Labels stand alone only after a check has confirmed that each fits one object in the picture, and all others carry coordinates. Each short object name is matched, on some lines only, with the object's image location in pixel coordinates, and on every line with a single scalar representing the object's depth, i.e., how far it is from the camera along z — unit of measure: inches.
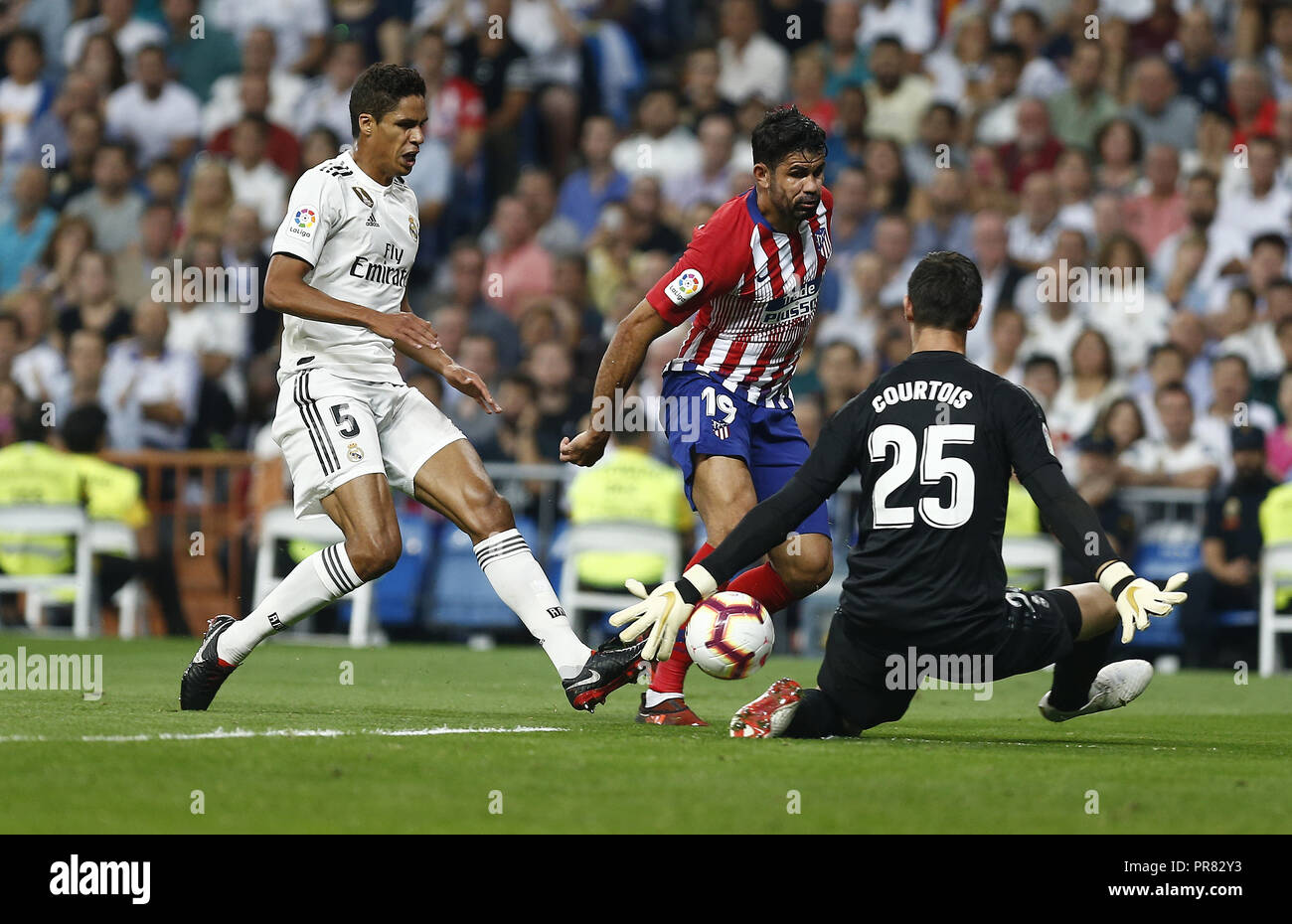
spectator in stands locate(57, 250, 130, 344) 644.7
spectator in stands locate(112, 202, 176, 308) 668.1
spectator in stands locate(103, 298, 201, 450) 616.1
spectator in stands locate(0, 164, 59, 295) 697.0
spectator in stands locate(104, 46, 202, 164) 723.4
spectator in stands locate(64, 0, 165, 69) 756.0
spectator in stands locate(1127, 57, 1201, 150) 653.3
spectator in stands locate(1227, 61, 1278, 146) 645.3
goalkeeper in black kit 255.3
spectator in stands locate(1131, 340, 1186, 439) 565.0
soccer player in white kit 300.8
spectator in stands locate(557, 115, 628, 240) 693.3
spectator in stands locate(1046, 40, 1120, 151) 661.3
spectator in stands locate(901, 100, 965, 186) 662.5
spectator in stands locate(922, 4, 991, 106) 687.7
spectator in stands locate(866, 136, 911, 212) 652.7
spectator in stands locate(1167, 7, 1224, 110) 657.6
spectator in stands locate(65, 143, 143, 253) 692.7
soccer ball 269.3
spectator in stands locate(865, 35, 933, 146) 678.5
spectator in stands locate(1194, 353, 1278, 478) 555.2
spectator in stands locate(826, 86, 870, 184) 671.1
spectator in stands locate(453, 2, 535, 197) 711.7
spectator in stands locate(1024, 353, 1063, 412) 565.3
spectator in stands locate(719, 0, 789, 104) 709.9
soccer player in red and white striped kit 303.6
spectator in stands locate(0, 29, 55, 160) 734.5
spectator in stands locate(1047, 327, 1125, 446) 566.3
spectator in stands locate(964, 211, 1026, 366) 605.3
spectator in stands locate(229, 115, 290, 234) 684.1
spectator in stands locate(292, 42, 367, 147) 706.2
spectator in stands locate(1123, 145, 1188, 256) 624.4
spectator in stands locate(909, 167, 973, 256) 631.2
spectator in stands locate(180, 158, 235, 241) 668.7
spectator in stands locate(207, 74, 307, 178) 698.8
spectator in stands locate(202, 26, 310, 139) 718.5
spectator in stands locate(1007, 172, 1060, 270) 616.7
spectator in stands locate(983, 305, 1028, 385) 578.9
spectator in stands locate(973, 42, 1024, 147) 676.7
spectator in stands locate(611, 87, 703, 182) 687.7
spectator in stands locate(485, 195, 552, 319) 665.0
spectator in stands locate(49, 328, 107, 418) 607.5
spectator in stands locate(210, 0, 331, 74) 748.6
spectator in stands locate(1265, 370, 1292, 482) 554.3
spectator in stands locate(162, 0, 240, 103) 746.8
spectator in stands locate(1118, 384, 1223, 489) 552.4
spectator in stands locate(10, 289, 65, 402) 636.7
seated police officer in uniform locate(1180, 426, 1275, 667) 530.0
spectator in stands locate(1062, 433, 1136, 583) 542.9
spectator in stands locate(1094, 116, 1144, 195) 637.9
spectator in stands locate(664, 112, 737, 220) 664.4
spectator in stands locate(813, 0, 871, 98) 703.1
